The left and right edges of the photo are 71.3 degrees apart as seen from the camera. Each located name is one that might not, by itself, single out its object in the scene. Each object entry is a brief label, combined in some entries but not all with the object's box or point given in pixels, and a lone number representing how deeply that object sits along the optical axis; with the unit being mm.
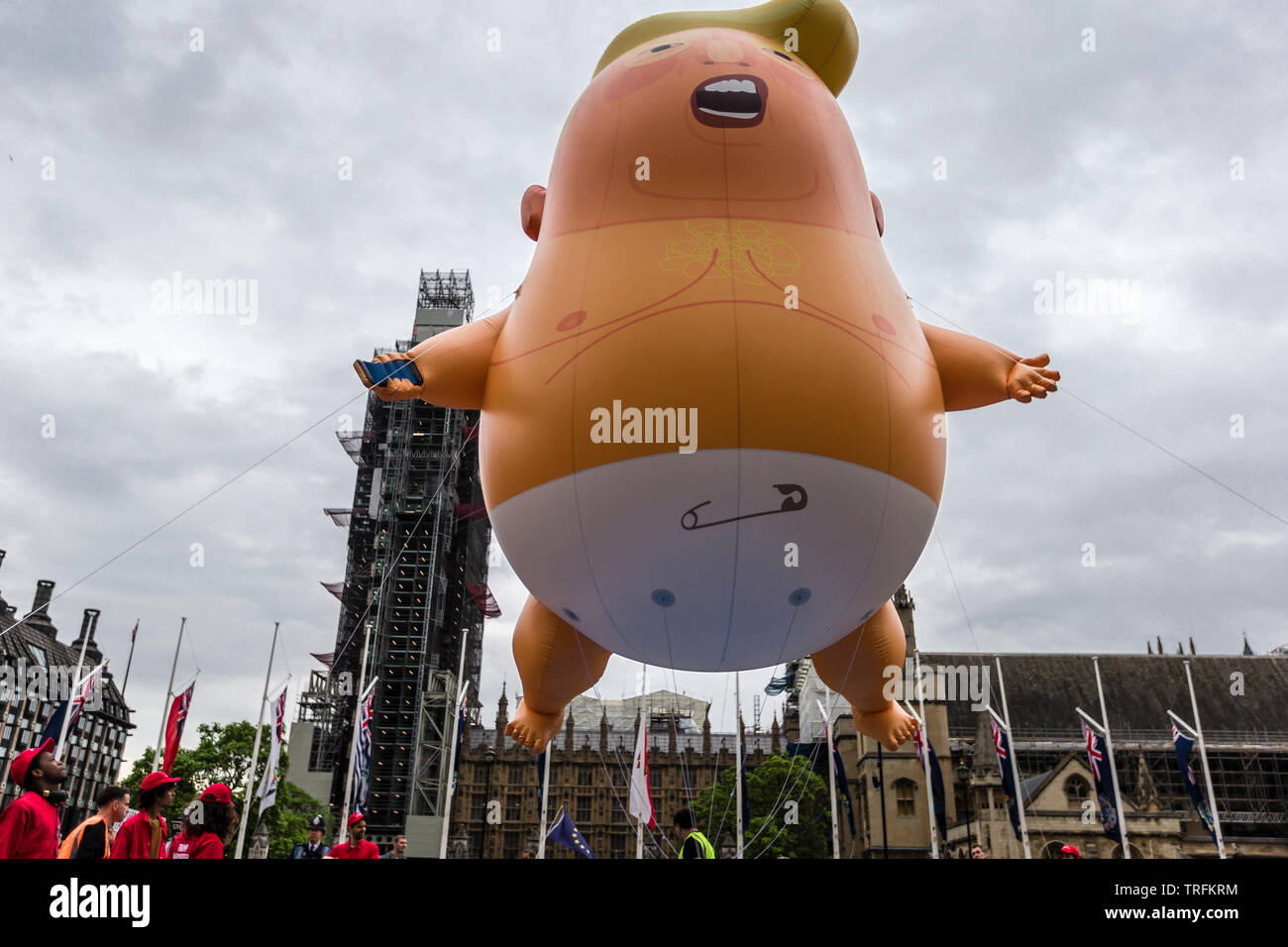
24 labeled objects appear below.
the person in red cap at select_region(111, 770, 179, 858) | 6492
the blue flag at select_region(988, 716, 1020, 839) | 30078
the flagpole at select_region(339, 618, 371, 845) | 25609
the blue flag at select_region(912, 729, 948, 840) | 29500
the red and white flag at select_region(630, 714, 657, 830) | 22969
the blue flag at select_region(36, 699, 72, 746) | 23000
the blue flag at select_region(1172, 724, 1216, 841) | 28578
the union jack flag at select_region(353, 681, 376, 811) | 25078
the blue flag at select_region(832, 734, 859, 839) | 30359
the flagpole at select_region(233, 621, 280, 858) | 31406
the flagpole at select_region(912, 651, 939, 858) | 28039
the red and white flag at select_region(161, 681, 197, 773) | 25875
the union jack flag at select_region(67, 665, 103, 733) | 24453
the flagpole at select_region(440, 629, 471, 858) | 30375
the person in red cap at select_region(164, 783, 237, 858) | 6379
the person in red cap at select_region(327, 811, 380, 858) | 9148
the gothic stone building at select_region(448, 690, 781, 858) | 69125
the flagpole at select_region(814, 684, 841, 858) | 28758
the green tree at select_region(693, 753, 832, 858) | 45812
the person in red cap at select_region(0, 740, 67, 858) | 6309
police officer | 13217
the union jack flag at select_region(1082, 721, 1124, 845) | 29609
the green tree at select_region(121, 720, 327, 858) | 45250
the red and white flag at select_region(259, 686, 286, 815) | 27812
